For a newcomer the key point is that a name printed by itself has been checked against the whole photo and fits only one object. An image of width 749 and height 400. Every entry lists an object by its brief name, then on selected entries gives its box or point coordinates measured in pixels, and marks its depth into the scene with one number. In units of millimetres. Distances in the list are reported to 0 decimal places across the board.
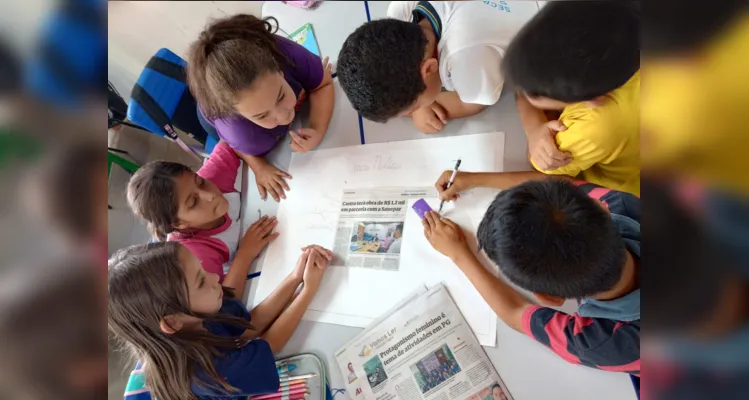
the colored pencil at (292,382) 742
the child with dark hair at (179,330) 689
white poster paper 745
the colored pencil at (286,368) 758
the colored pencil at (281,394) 734
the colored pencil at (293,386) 739
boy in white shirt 708
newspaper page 651
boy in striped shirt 492
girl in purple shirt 769
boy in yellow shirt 473
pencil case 725
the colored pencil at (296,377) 741
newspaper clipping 779
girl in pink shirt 867
